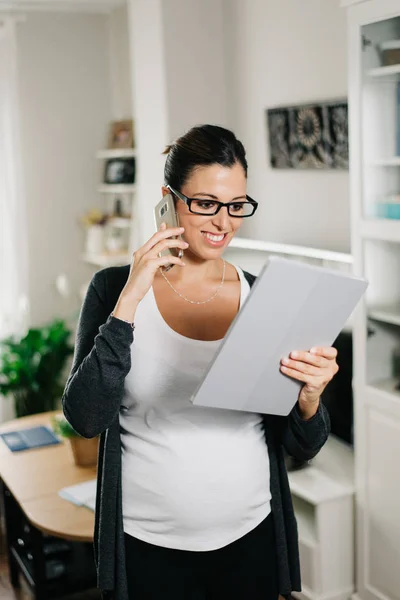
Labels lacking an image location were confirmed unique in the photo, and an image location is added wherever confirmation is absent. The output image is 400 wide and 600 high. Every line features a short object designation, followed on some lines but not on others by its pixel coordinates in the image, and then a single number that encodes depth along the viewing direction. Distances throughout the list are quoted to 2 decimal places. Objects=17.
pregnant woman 1.38
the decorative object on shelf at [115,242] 4.60
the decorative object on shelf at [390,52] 2.37
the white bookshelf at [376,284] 2.43
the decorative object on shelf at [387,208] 2.43
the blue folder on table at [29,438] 3.25
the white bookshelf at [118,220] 4.45
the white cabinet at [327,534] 2.75
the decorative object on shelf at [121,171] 4.48
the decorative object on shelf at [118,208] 4.75
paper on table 2.65
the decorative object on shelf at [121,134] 4.51
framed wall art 2.93
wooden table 2.53
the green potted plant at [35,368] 4.22
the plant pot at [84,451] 2.93
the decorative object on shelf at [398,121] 2.41
